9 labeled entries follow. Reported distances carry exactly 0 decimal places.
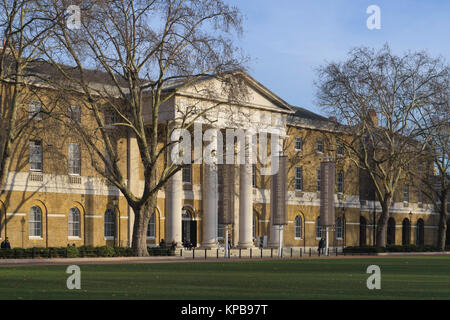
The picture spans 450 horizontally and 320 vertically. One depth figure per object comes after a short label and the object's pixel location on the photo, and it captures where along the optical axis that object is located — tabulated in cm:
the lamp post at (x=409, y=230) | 9651
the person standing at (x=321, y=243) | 7041
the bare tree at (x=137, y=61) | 4525
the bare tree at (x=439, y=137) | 6600
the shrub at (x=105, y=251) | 4831
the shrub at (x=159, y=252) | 5244
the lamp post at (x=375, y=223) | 8950
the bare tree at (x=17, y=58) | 4222
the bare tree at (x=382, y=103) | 6412
